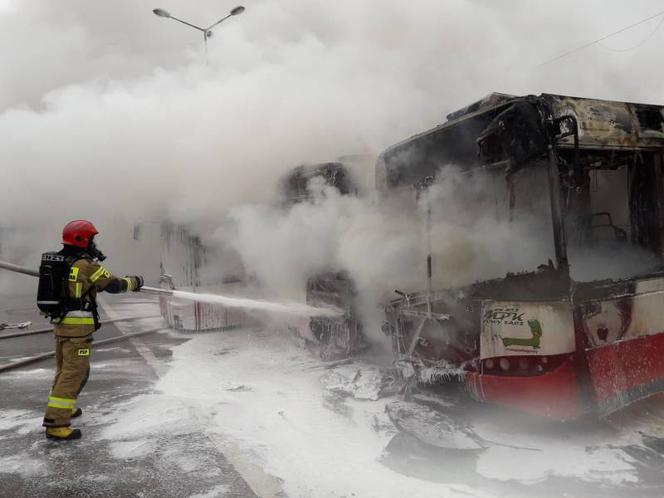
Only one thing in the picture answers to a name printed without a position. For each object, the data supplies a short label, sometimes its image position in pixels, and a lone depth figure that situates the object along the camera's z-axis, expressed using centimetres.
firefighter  372
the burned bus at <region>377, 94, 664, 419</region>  311
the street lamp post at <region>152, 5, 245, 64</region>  968
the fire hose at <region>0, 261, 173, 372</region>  478
